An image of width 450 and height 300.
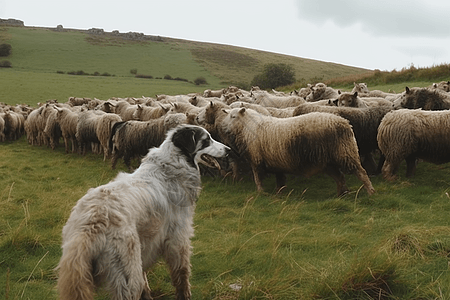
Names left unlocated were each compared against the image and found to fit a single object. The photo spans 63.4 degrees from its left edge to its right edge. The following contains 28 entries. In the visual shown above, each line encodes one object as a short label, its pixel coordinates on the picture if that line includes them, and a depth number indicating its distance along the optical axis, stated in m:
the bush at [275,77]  43.72
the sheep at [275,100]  12.60
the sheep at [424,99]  8.80
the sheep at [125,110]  14.20
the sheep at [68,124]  13.92
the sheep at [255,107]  9.80
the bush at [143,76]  57.59
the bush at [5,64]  55.03
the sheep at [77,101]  22.78
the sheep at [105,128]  11.75
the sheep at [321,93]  12.61
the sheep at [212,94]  19.98
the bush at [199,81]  55.44
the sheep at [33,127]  15.99
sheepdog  2.60
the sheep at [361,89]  13.97
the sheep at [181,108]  10.96
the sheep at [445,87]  12.59
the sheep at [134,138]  9.74
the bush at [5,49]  61.16
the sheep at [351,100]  9.43
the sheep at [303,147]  6.58
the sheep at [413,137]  6.78
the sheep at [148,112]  12.09
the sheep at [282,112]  9.86
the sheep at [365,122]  8.07
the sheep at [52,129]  14.72
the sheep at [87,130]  12.55
